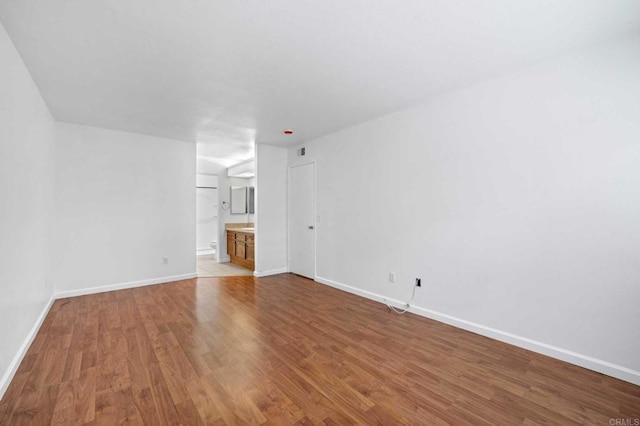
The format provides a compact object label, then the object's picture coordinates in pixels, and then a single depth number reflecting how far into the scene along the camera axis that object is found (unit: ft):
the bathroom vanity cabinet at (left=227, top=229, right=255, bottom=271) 18.87
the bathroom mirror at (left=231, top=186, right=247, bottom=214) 23.76
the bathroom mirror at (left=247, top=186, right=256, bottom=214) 24.77
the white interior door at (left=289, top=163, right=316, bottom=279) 16.28
